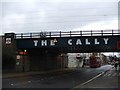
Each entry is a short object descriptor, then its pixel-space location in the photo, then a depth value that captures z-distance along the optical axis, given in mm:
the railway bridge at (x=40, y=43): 21946
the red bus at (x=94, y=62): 35379
